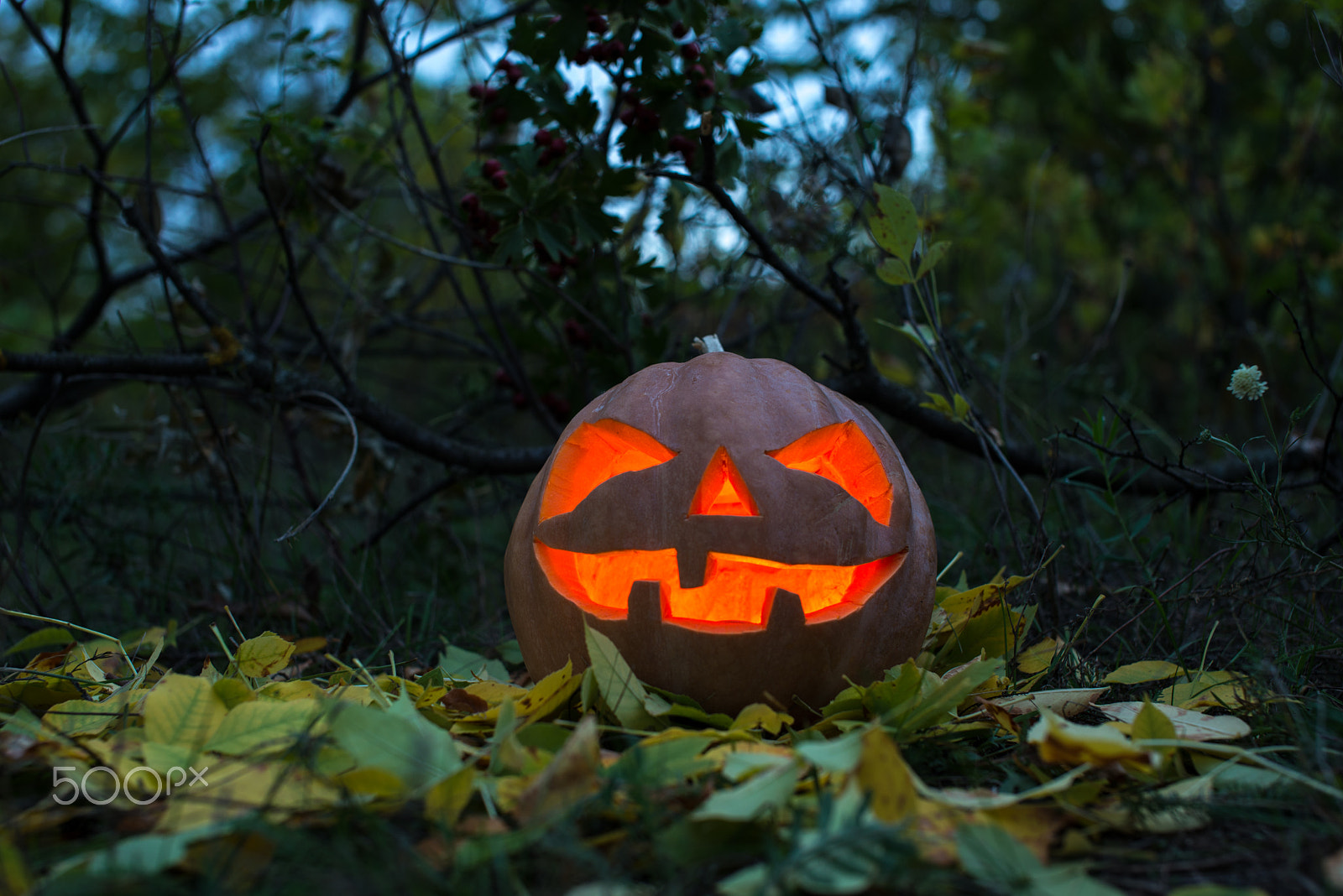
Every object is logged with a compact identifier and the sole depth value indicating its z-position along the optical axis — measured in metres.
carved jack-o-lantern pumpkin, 0.81
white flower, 0.87
